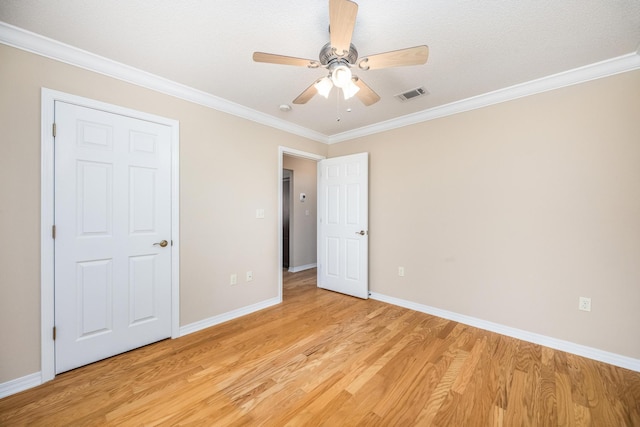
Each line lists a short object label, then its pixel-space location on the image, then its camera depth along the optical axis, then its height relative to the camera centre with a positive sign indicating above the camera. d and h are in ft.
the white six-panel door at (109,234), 6.23 -0.60
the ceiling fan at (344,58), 4.03 +3.06
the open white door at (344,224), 11.59 -0.54
